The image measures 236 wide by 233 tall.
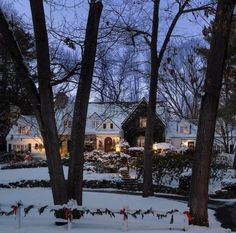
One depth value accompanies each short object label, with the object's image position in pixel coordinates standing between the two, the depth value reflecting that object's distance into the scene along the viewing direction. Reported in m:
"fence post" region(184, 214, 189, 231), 11.60
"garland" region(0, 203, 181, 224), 11.51
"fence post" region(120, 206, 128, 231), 11.38
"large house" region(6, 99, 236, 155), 60.66
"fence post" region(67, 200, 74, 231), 11.44
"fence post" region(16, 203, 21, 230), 11.51
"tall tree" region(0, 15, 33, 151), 31.73
